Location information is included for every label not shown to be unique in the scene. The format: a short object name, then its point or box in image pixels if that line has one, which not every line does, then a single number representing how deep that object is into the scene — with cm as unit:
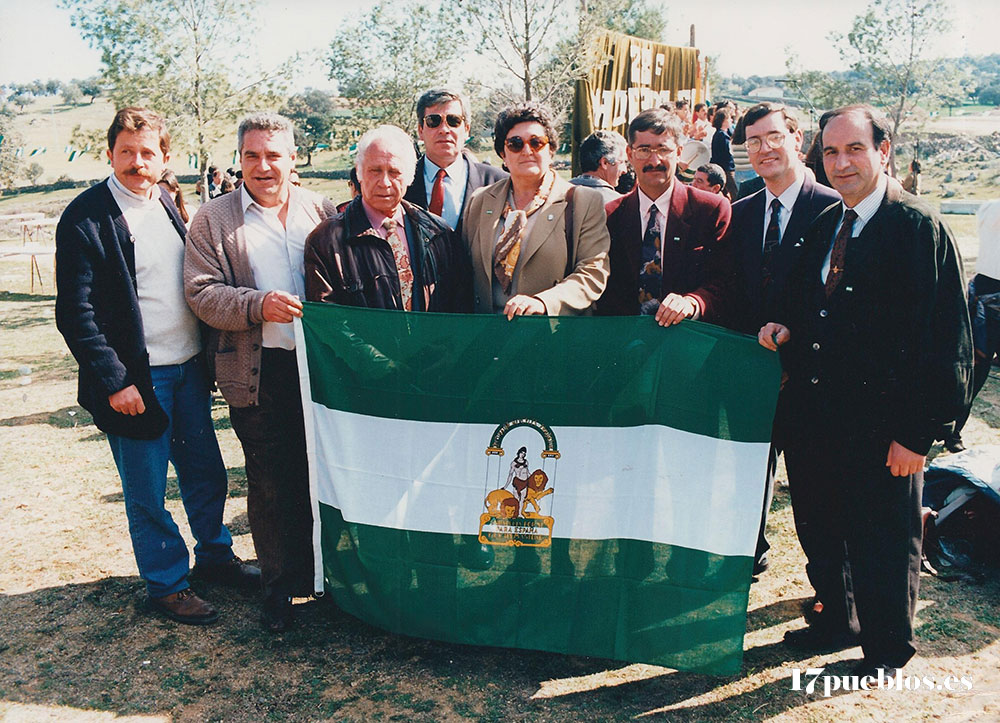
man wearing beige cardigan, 365
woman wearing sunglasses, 363
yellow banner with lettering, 1048
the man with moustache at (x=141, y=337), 362
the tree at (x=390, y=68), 1554
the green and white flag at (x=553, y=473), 334
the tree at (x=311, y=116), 2056
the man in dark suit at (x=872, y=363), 305
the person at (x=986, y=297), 580
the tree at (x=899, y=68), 2516
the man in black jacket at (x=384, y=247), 356
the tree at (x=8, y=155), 3002
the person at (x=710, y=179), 693
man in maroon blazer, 370
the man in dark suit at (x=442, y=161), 477
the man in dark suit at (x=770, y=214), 373
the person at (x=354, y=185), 537
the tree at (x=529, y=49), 1208
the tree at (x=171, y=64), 1270
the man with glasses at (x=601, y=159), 546
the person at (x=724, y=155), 978
